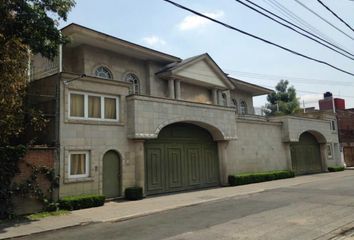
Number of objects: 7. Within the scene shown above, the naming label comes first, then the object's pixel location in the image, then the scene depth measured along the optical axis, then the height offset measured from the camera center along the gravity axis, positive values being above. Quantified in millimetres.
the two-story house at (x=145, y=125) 14820 +2259
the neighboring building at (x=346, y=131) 38041 +3097
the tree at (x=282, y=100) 48156 +8855
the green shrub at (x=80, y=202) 13352 -1224
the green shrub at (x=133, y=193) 15914 -1130
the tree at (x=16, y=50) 11195 +4061
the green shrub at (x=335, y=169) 32219 -822
